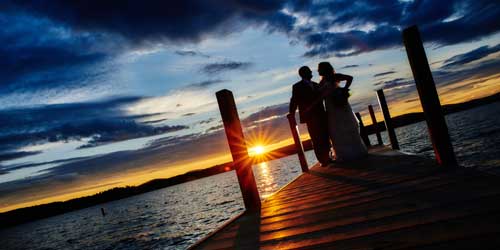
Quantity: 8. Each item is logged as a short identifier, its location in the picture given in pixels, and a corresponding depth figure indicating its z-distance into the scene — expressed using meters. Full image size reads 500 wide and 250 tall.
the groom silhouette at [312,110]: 7.11
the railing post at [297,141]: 8.73
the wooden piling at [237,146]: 4.27
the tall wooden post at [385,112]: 8.67
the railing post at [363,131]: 12.05
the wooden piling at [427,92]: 3.59
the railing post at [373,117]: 12.69
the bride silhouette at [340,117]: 6.88
